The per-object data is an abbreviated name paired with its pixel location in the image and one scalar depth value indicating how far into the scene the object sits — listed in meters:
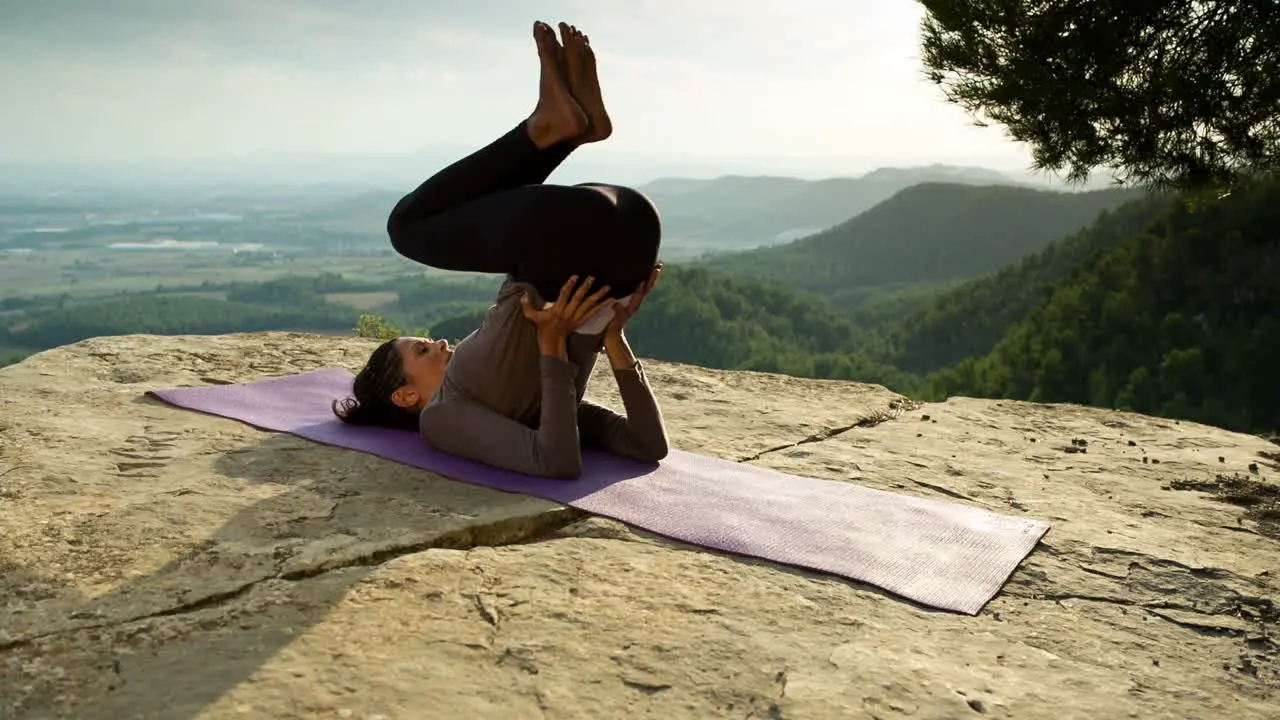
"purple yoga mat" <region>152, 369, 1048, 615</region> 2.65
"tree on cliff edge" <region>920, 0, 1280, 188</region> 4.43
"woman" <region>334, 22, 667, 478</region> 2.91
